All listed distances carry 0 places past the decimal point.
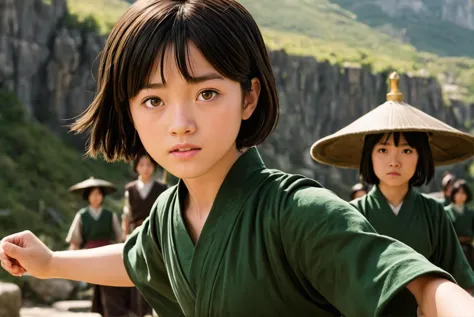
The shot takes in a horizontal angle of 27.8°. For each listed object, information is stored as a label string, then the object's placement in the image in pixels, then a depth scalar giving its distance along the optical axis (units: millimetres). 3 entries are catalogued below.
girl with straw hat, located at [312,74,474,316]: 4770
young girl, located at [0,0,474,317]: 2158
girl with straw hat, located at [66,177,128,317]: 10273
